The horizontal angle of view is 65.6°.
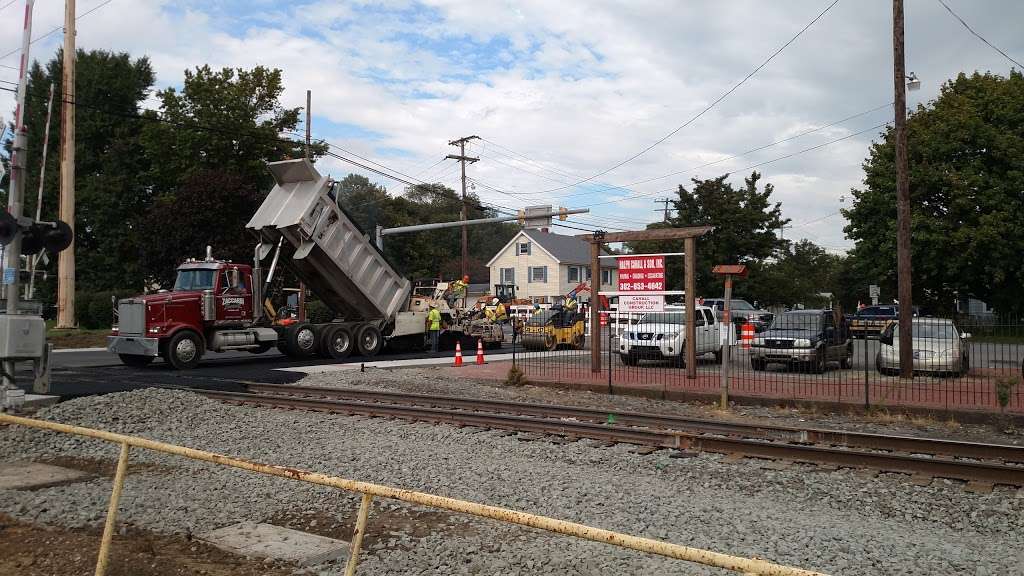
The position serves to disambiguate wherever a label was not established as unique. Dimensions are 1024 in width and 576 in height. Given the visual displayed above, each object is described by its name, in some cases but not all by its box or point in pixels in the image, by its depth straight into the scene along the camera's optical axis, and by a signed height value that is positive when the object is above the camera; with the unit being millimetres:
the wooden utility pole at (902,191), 16391 +2481
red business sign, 17078 +712
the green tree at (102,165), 50156 +9459
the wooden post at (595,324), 17844 -362
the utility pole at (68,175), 30562 +5344
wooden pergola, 16188 +874
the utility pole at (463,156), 47762 +9416
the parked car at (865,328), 17312 -461
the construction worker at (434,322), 25953 -456
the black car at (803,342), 17266 -770
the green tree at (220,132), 44844 +10069
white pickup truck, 19281 -764
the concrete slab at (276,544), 5559 -1734
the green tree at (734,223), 46312 +4988
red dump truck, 20125 +373
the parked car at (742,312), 31281 -191
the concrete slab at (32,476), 7750 -1718
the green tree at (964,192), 34844 +5308
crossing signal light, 10617 +957
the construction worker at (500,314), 30141 -227
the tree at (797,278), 47969 +2228
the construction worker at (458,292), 28469 +584
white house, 64500 +3581
